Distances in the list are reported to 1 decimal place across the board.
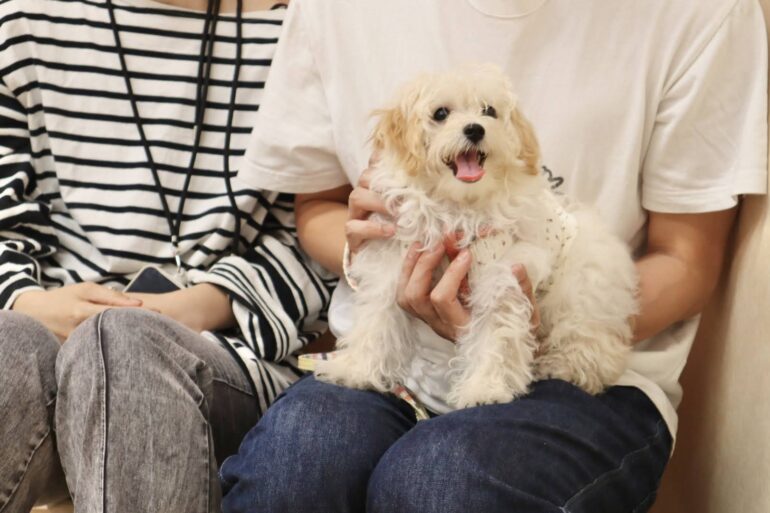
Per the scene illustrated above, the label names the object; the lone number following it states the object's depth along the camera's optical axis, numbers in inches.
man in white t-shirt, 67.1
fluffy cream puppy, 69.9
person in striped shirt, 78.8
